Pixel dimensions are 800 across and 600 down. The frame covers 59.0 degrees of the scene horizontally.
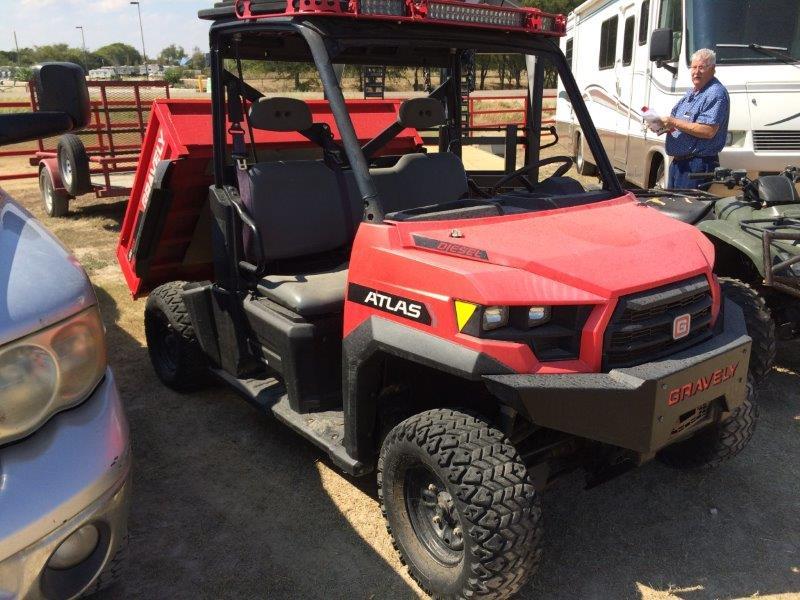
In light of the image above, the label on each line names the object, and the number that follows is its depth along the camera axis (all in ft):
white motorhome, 21.17
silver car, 5.58
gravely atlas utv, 7.65
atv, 12.09
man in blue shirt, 18.79
